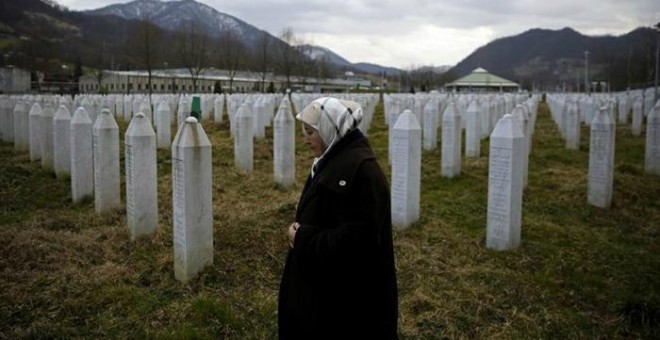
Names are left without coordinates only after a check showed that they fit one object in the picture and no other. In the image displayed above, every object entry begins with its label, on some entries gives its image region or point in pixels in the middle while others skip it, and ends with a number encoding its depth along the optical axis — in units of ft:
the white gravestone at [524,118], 32.94
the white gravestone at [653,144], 38.14
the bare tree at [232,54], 185.54
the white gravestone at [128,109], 75.20
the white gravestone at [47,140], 37.11
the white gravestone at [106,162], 25.38
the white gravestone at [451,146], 36.17
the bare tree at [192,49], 163.32
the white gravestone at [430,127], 47.26
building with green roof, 339.16
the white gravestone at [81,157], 28.30
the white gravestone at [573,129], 50.75
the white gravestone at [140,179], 21.89
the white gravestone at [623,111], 80.09
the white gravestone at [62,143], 32.63
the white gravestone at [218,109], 70.28
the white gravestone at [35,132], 38.55
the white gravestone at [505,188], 22.27
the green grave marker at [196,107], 37.36
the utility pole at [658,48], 90.25
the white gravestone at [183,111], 55.76
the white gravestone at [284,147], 33.71
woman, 9.66
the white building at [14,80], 176.61
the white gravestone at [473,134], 44.21
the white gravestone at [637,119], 62.75
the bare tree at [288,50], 204.13
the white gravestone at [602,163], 29.22
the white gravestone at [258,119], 52.39
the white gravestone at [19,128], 46.42
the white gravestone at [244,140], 37.55
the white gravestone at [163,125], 47.01
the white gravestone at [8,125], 52.95
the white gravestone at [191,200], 18.31
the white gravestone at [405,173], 25.44
